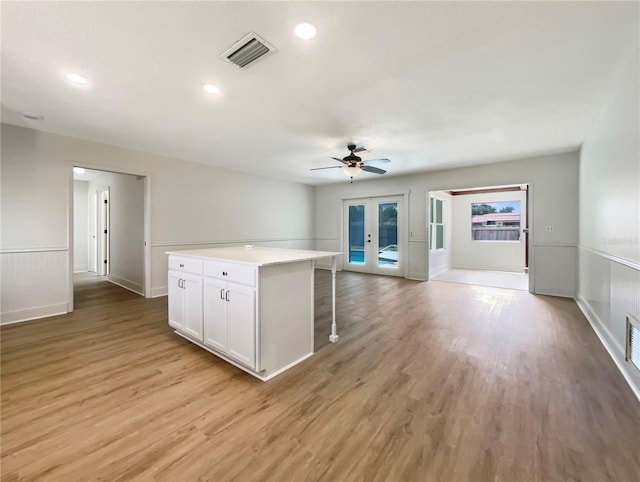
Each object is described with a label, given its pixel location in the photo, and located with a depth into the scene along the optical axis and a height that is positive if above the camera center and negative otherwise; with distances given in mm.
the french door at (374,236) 7043 +47
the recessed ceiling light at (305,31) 1789 +1368
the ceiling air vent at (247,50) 1916 +1369
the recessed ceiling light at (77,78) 2375 +1387
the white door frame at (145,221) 4039 +255
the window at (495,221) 8000 +504
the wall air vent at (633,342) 2065 -808
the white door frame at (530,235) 5180 +53
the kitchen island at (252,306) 2244 -613
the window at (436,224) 6871 +367
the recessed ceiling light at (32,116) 3170 +1425
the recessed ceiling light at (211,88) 2564 +1404
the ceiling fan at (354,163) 4098 +1126
